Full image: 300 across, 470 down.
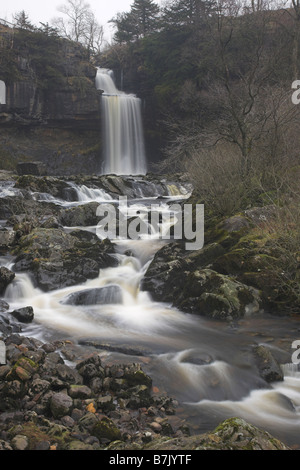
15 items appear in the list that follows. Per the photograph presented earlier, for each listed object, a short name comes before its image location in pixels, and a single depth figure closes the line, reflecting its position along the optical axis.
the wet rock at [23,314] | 7.18
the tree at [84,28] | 48.09
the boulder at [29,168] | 26.48
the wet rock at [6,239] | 10.93
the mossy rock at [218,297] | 7.42
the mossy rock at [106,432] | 3.80
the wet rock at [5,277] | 8.77
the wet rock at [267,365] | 5.33
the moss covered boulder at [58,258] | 9.46
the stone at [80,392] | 4.55
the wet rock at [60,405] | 4.12
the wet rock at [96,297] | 8.53
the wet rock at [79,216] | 14.02
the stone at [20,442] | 3.40
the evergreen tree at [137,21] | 40.78
